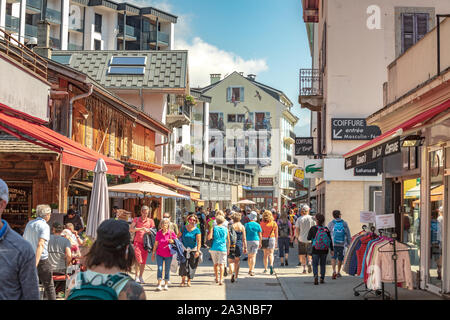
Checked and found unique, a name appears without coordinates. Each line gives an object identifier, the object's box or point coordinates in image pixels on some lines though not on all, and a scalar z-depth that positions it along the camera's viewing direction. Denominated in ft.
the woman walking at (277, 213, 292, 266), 66.44
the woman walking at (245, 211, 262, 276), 54.75
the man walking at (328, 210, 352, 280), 53.72
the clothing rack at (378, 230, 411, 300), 36.14
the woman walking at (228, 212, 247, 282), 51.06
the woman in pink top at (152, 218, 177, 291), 45.75
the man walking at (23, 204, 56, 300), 30.89
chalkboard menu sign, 56.49
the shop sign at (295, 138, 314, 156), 88.53
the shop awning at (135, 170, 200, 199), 85.40
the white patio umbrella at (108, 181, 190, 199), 64.18
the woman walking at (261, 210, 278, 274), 56.95
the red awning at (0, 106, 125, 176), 37.09
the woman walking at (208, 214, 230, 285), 48.21
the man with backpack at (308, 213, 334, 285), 48.93
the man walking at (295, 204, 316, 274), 59.16
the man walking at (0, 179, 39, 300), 13.65
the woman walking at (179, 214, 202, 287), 47.32
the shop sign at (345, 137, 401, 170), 36.76
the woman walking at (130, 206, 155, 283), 47.62
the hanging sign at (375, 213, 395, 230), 37.06
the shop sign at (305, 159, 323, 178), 81.35
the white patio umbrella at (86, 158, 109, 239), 42.63
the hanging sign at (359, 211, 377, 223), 42.91
